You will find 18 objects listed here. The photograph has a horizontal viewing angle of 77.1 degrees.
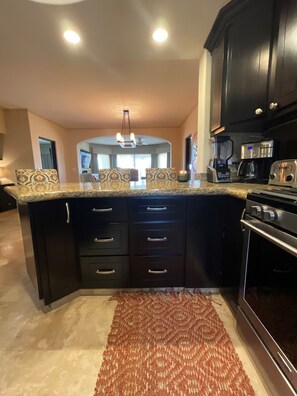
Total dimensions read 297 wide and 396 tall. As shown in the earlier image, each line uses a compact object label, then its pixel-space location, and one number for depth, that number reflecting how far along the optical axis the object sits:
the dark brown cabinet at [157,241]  1.43
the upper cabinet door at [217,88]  1.69
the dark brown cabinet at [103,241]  1.42
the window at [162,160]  10.36
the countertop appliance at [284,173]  1.24
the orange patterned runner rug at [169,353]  0.94
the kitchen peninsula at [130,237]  1.33
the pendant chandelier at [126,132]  4.82
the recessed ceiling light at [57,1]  1.22
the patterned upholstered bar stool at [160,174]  2.51
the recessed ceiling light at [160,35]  1.88
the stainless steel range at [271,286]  0.76
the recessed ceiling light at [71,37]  1.92
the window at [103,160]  10.42
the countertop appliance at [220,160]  1.82
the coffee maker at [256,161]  1.58
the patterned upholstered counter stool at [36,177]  1.72
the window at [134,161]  10.99
